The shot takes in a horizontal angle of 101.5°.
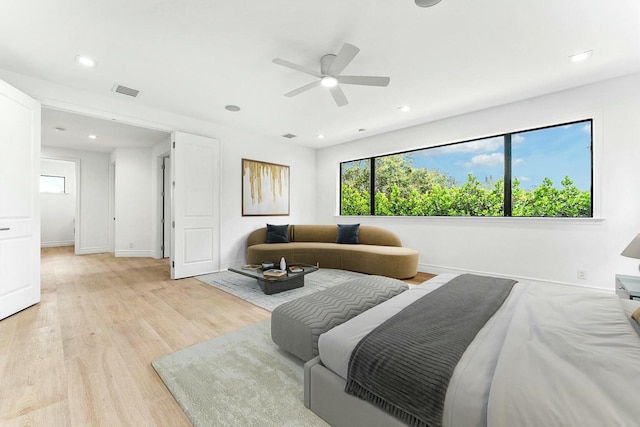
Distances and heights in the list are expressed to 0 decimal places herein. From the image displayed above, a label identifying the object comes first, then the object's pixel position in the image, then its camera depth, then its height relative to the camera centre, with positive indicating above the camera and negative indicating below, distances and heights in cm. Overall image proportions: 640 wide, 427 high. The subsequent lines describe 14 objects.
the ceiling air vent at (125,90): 342 +165
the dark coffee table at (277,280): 334 -88
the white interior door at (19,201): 271 +13
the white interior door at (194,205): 429 +14
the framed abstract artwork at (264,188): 537 +54
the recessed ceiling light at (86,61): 275 +163
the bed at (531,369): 79 -56
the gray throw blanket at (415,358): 101 -62
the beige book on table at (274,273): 336 -78
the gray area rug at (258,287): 327 -107
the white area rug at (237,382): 141 -110
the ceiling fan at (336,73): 238 +143
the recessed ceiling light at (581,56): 267 +164
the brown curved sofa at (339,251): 432 -68
